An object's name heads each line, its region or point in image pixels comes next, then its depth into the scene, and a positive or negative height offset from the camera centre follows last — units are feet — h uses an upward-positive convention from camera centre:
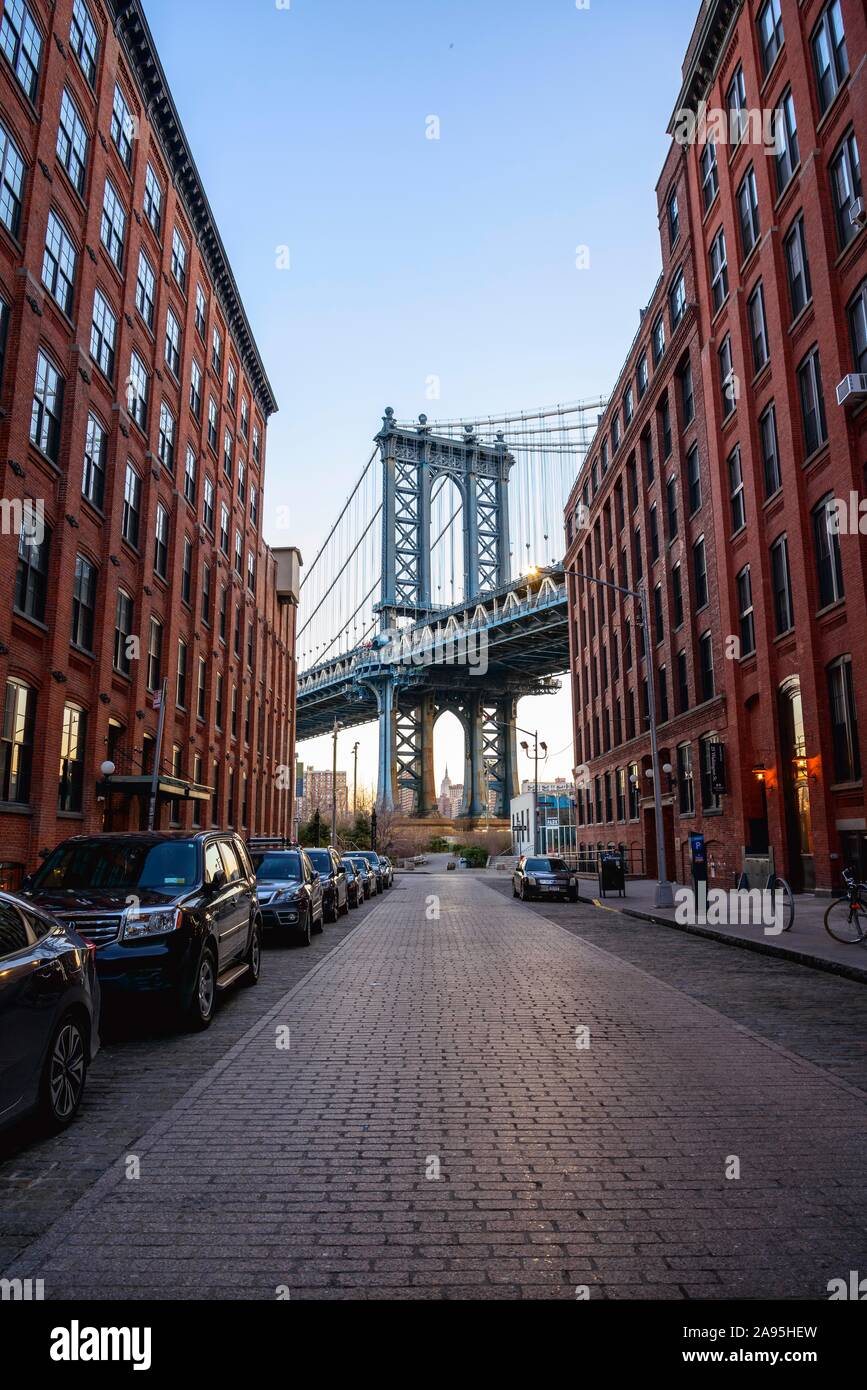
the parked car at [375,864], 117.71 -1.70
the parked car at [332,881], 69.56 -2.19
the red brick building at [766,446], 68.33 +34.73
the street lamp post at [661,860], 75.05 -1.01
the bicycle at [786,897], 52.43 -2.94
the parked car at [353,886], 86.94 -3.20
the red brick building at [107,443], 61.93 +34.33
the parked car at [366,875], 102.06 -2.62
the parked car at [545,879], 92.63 -2.97
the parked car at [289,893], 50.83 -2.23
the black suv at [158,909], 25.43 -1.58
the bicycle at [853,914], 44.04 -3.20
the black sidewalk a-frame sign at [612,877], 91.97 -2.77
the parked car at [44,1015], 15.71 -2.85
